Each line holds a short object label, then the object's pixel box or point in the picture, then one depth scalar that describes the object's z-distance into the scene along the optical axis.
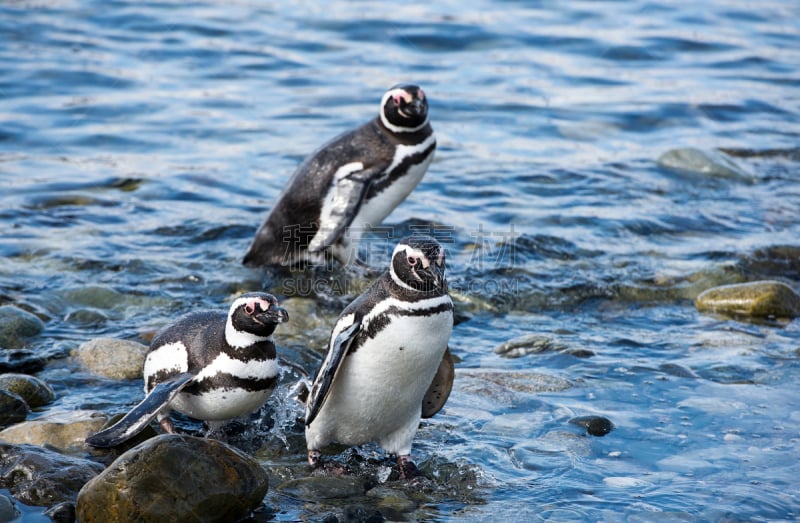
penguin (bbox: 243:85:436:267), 15.90
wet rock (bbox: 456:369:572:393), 12.09
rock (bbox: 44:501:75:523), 8.87
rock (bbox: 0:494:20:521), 8.81
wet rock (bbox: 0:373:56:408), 11.23
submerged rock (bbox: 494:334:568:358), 13.34
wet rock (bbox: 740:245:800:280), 16.47
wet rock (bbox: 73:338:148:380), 12.17
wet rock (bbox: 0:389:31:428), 10.74
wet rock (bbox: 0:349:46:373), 12.19
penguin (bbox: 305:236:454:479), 9.62
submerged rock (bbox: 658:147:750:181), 21.06
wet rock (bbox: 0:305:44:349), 12.85
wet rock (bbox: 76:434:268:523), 8.53
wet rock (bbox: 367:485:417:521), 9.56
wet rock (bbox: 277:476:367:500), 9.79
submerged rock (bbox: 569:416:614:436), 11.02
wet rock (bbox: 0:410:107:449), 10.20
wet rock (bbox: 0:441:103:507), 9.12
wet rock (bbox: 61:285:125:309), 14.51
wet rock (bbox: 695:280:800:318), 14.53
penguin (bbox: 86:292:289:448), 10.11
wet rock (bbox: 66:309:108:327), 13.84
